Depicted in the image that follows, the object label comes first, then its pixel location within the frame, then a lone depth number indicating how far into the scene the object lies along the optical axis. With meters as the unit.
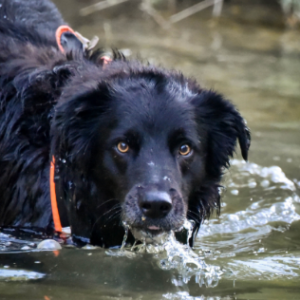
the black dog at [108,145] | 7.02
